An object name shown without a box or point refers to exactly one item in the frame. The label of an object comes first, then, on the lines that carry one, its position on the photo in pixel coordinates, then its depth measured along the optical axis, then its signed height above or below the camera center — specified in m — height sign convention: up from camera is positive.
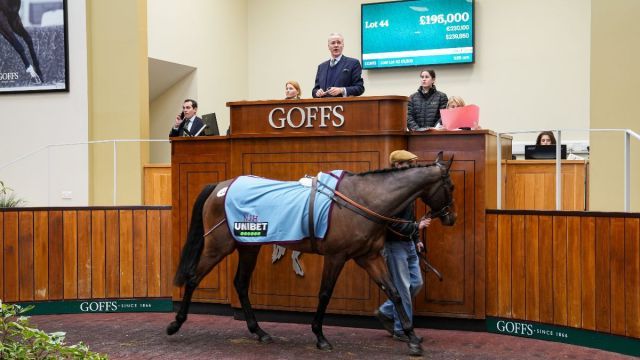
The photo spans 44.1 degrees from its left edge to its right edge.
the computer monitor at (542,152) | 8.55 +0.04
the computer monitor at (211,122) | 9.48 +0.42
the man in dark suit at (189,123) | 9.36 +0.40
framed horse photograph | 11.51 +1.62
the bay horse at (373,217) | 6.45 -0.50
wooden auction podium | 7.20 -0.09
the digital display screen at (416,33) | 13.12 +2.08
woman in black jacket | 8.43 +0.55
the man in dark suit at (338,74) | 7.86 +0.83
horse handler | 6.60 -0.88
